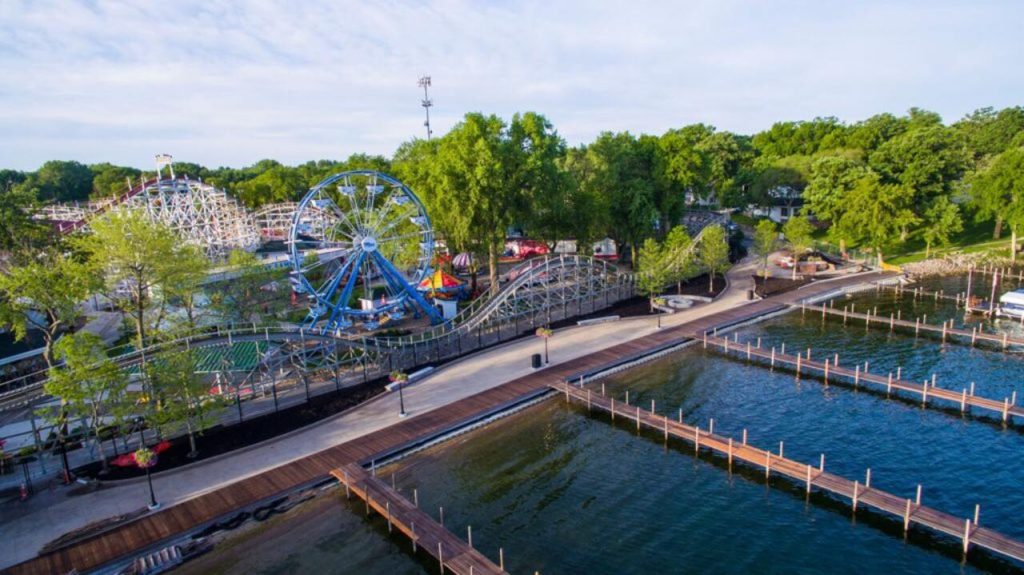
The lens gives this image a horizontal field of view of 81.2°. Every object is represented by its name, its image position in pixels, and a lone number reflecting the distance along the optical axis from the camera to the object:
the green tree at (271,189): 127.25
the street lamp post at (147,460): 26.44
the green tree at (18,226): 56.62
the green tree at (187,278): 36.88
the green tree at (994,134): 106.88
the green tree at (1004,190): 74.19
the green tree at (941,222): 77.69
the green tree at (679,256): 63.81
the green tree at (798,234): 71.88
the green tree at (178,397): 30.22
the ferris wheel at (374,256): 49.84
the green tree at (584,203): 68.25
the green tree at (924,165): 82.25
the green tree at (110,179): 138.25
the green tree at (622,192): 72.38
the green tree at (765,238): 71.00
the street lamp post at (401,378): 35.57
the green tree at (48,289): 35.44
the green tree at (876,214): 74.94
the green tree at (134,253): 33.97
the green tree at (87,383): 28.33
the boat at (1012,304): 52.88
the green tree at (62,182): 147.38
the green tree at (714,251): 65.81
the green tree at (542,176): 61.12
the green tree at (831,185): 84.00
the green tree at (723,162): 111.93
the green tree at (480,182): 58.12
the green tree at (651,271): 59.16
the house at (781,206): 107.75
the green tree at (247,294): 45.38
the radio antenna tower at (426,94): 76.50
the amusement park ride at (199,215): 72.25
